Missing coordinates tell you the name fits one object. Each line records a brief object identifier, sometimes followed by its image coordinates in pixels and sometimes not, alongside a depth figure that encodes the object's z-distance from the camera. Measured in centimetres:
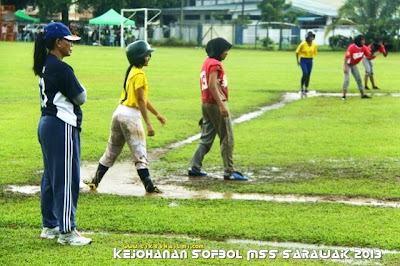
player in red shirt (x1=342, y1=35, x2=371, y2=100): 2302
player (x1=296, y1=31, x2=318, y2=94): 2455
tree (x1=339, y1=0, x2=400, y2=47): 6144
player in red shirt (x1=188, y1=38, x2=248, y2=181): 1114
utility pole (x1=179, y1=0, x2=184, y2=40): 7701
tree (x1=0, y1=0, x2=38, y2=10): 8350
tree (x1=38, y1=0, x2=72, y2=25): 7567
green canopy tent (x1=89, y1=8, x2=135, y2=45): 6844
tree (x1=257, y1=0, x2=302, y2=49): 6988
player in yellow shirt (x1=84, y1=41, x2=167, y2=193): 1004
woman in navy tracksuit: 746
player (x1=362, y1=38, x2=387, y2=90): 2646
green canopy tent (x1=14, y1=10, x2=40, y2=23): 8200
